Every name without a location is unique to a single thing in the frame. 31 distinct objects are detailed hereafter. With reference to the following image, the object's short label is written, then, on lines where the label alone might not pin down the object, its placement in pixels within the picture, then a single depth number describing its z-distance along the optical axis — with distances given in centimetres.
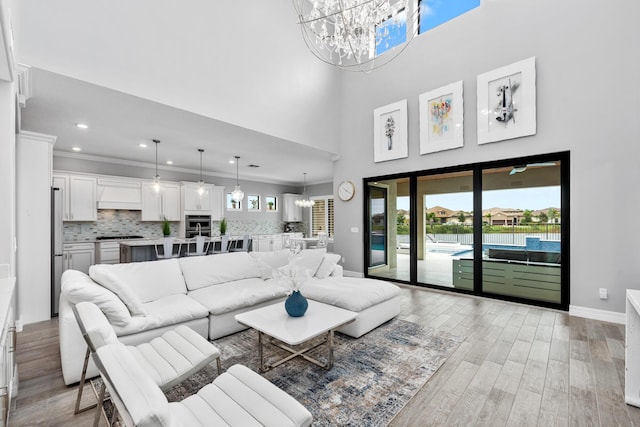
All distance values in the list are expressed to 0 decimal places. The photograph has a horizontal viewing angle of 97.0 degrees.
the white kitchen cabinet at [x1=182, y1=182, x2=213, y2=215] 766
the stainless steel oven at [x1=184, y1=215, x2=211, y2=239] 771
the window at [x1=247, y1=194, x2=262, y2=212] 984
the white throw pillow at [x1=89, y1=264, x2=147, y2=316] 258
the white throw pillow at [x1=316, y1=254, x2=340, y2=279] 438
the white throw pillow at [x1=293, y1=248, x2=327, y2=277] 442
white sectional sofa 234
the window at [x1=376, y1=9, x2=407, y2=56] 547
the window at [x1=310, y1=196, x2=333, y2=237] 1073
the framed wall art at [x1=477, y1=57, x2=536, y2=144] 408
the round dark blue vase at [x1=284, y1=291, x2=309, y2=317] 256
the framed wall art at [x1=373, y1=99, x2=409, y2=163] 543
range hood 637
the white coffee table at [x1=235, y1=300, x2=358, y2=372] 223
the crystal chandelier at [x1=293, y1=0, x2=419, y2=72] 249
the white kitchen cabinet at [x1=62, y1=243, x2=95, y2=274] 532
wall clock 622
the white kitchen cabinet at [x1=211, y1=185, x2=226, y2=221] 835
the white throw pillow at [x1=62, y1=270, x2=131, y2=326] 229
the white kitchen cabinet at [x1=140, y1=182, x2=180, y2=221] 700
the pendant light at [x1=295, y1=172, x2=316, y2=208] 1013
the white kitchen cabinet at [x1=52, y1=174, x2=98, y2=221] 587
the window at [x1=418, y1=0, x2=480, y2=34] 491
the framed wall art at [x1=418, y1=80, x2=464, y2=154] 477
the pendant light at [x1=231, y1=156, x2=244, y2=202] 637
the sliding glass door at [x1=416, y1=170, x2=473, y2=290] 487
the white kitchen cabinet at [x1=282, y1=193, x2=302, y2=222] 1079
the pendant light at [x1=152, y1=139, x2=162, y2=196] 537
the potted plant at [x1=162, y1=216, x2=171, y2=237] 669
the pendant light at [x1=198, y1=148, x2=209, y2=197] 622
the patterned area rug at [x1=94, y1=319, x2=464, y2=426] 193
